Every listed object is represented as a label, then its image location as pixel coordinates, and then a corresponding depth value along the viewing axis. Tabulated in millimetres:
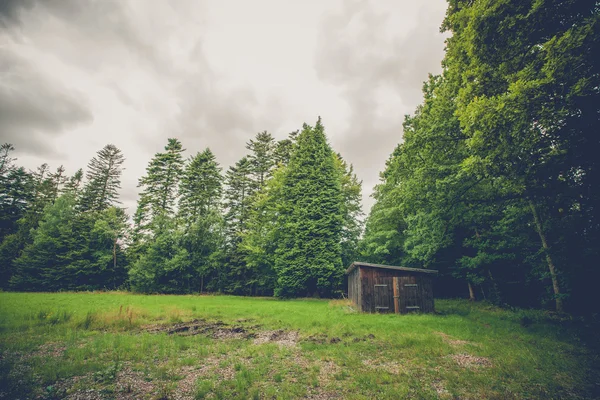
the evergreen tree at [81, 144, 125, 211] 38906
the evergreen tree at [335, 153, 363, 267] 30641
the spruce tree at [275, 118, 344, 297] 27406
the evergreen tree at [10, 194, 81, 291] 31828
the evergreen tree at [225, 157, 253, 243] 36094
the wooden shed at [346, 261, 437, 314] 17094
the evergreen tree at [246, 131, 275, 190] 38028
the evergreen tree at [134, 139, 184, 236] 34906
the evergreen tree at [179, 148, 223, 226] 35625
